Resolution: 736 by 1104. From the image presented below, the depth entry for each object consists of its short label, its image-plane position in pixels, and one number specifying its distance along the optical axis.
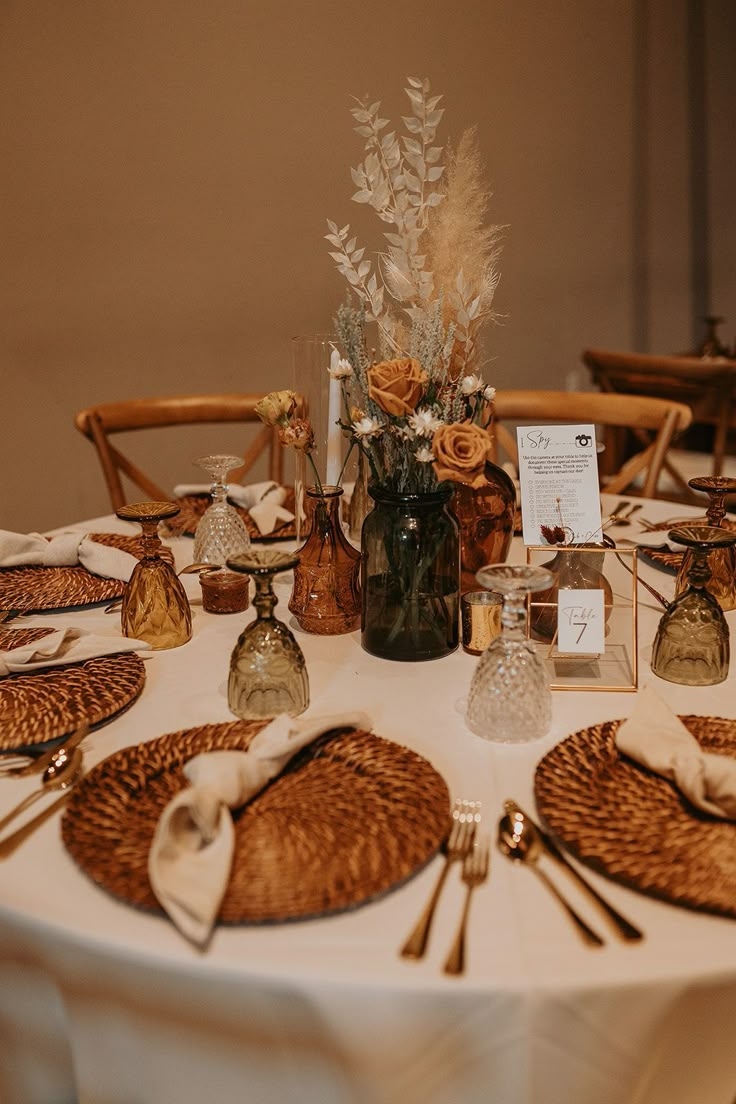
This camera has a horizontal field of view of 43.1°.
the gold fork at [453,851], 0.67
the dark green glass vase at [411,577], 1.12
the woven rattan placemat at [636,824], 0.71
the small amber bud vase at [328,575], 1.24
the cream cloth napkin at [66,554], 1.44
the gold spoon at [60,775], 0.87
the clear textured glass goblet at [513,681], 0.94
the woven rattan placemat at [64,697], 0.95
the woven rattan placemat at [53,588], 1.35
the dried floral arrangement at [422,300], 1.08
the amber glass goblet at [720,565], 1.28
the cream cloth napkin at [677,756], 0.78
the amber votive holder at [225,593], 1.31
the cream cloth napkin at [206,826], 0.68
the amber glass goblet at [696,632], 1.06
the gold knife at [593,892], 0.67
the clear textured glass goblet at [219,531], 1.45
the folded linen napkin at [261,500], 1.67
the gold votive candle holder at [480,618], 1.14
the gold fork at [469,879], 0.65
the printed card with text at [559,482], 1.16
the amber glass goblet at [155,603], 1.17
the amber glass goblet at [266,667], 0.96
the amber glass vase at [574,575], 1.16
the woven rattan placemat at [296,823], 0.70
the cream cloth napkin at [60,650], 1.09
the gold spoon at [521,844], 0.75
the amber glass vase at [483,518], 1.30
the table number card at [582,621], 1.07
